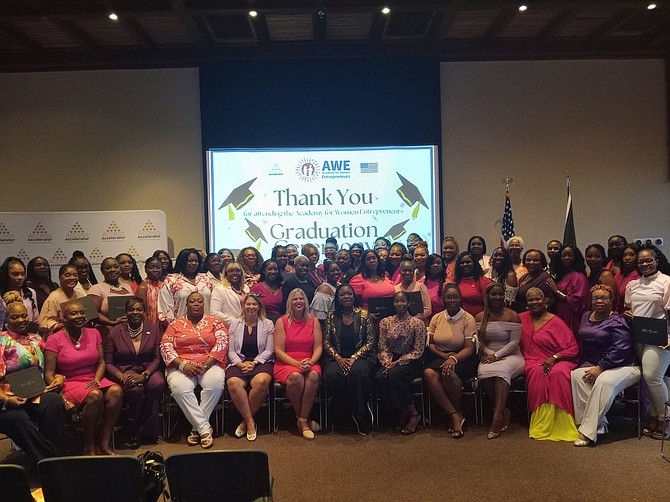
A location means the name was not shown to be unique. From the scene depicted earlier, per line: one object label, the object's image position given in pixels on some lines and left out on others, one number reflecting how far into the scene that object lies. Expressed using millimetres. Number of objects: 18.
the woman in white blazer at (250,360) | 4996
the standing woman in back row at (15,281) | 5250
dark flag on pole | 8086
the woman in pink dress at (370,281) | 5723
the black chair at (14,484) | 2389
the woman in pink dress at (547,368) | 4828
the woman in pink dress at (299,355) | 5043
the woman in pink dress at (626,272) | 5496
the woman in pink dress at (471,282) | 5695
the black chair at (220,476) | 2455
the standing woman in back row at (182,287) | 5684
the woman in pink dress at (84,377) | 4531
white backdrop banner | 8023
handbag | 2650
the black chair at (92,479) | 2477
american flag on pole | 8367
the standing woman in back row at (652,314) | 4688
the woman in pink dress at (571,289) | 5559
